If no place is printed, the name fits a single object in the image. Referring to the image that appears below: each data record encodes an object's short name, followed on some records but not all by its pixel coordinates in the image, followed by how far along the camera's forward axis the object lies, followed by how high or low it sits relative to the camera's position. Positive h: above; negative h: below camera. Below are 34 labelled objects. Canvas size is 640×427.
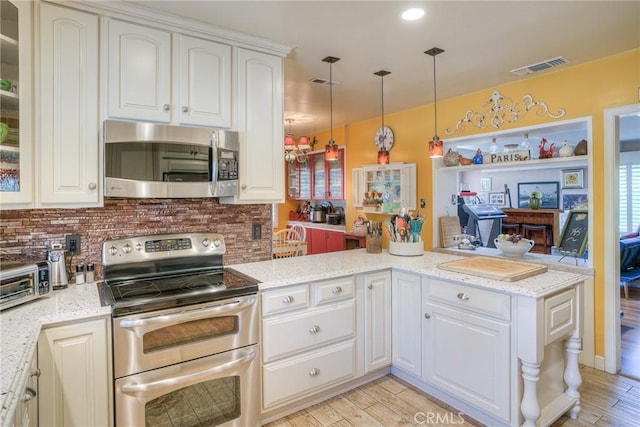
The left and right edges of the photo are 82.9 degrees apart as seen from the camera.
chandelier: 4.58 +0.90
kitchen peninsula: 1.95 -0.72
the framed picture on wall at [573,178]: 6.54 +0.66
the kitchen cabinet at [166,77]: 2.02 +0.83
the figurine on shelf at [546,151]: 3.23 +0.57
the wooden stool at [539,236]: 6.69 -0.40
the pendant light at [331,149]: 3.31 +0.62
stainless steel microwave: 1.96 +0.32
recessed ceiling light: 2.09 +1.18
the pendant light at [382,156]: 3.49 +0.57
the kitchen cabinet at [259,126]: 2.43 +0.62
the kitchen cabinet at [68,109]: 1.84 +0.56
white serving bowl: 3.29 -0.30
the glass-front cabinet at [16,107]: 1.74 +0.54
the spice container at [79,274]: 2.05 -0.33
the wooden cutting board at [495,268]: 2.10 -0.34
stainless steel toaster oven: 1.58 -0.30
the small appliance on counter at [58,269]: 1.92 -0.28
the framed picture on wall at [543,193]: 6.82 +0.42
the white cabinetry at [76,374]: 1.53 -0.69
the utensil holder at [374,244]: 2.97 -0.24
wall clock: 4.74 +1.02
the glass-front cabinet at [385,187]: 4.41 +0.37
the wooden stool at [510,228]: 7.19 -0.27
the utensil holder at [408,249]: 2.87 -0.27
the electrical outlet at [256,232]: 2.79 -0.13
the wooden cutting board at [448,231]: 4.19 -0.19
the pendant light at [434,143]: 2.67 +0.60
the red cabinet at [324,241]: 5.62 -0.41
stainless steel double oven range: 1.69 -0.61
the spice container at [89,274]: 2.07 -0.33
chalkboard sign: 3.02 -0.17
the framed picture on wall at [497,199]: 7.62 +0.33
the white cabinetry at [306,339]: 2.14 -0.77
